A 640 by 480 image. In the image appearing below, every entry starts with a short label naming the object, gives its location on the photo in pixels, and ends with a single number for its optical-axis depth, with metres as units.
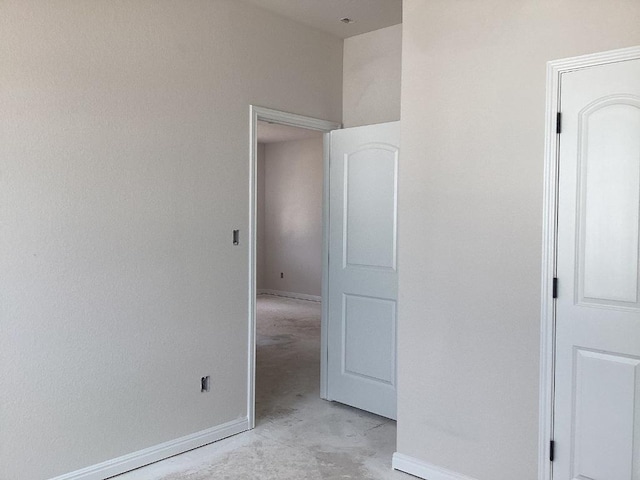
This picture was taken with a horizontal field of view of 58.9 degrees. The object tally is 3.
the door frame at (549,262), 2.56
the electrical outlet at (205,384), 3.48
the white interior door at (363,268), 3.88
